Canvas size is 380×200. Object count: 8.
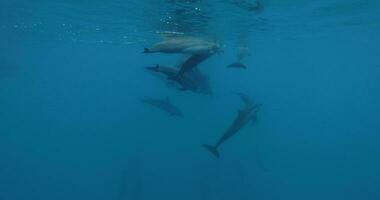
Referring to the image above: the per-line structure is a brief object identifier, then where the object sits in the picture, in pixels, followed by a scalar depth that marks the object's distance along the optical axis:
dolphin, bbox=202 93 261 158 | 13.22
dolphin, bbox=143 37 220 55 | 9.79
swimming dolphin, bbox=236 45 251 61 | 17.49
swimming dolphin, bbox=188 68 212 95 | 13.41
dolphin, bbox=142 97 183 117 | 16.83
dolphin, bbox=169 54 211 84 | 9.84
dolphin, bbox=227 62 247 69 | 14.01
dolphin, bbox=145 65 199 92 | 10.51
